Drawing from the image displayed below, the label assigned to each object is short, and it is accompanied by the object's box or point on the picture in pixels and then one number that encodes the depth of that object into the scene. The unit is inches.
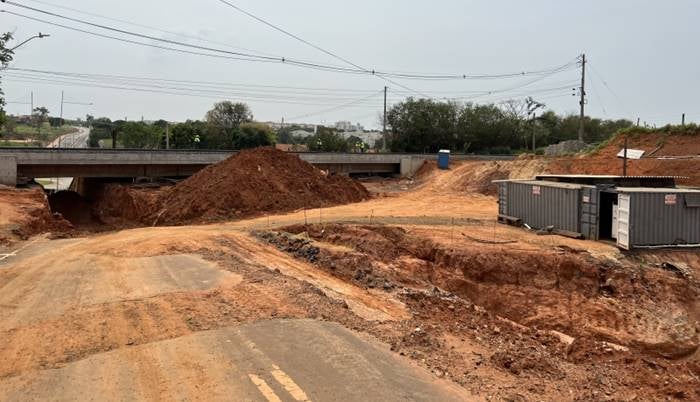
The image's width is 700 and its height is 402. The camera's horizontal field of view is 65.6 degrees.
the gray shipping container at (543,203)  835.4
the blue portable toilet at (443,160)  2112.5
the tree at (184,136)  3287.4
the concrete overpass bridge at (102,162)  1337.4
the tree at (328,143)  3535.9
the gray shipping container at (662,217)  741.9
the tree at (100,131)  3909.5
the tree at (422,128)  3262.8
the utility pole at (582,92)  2045.2
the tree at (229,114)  4286.4
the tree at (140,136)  3324.3
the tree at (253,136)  3383.4
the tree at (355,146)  3508.9
